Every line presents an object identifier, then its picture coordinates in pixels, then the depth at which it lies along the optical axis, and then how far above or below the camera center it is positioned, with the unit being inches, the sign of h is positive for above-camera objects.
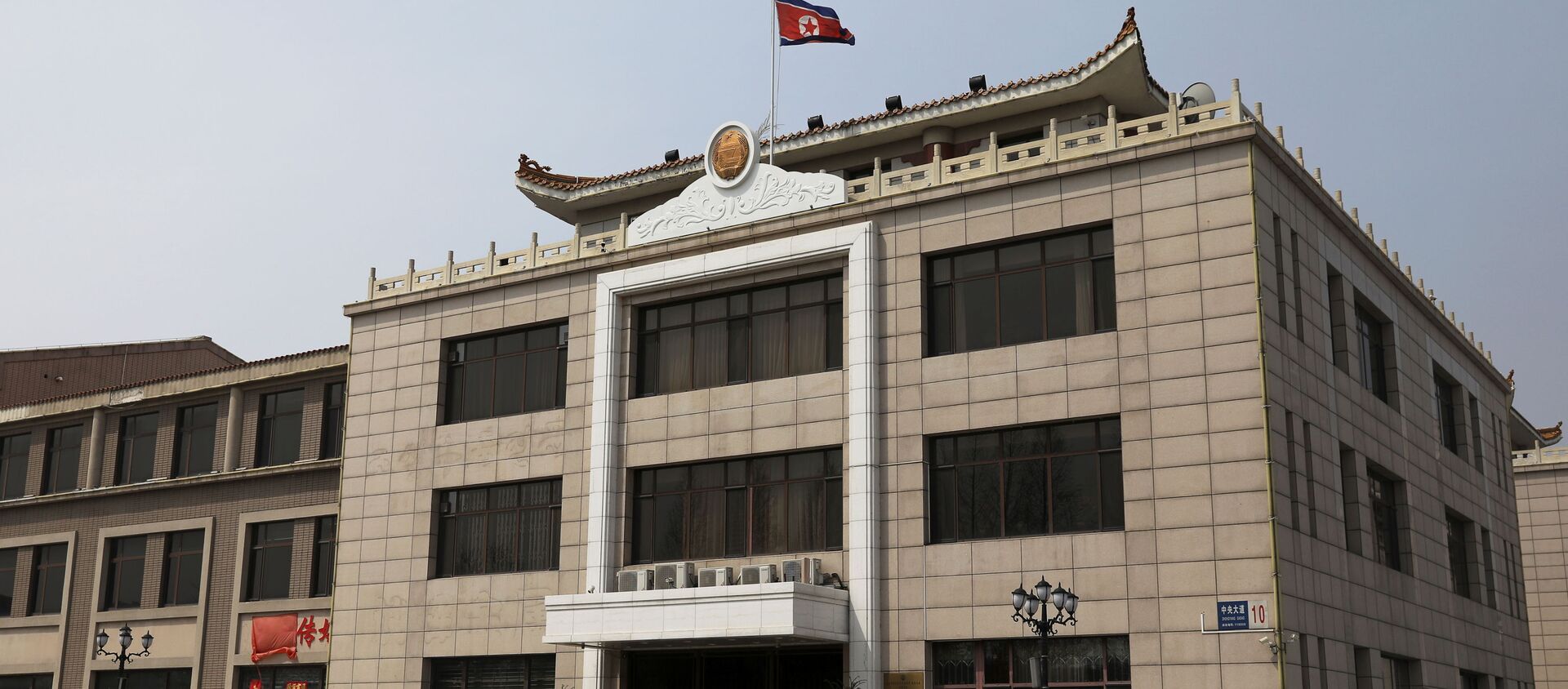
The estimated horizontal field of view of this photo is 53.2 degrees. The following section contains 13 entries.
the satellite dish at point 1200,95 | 1242.6 +501.0
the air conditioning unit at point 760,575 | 1101.7 +114.4
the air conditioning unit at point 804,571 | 1110.4 +116.6
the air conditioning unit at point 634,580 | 1163.9 +115.5
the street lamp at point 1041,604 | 907.4 +77.6
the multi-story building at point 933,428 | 1010.1 +224.6
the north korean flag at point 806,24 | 1246.3 +553.7
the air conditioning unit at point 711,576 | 1131.3 +114.5
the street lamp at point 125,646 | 1362.0 +76.8
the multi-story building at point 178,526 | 1487.5 +206.3
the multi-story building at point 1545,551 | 1919.3 +234.9
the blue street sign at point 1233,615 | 956.6 +76.6
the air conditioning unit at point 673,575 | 1160.2 +119.0
